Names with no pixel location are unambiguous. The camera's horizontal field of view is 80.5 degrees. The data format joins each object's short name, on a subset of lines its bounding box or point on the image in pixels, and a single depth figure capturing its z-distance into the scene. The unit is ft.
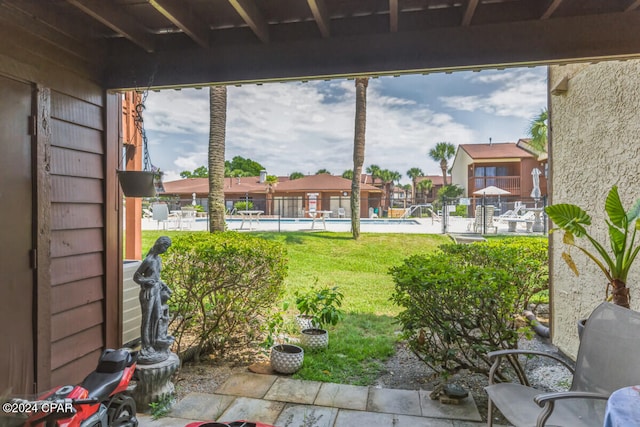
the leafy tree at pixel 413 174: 128.93
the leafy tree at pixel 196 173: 128.80
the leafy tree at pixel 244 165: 146.41
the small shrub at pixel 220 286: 11.21
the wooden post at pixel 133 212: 15.40
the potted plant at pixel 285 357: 10.63
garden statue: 8.74
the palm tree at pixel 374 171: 114.61
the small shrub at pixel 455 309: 8.92
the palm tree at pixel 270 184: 80.94
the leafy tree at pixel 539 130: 37.52
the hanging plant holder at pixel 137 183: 9.02
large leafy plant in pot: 8.12
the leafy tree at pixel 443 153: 107.24
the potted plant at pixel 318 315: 12.47
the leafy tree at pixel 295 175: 129.36
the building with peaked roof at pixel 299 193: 79.61
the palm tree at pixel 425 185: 108.47
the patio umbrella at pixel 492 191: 52.02
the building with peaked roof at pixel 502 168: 69.31
